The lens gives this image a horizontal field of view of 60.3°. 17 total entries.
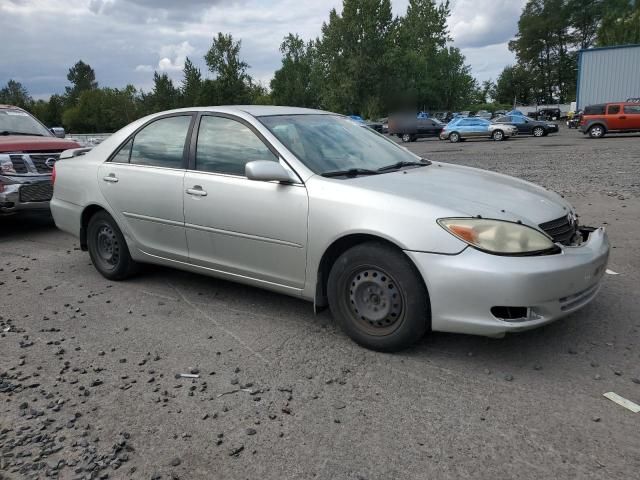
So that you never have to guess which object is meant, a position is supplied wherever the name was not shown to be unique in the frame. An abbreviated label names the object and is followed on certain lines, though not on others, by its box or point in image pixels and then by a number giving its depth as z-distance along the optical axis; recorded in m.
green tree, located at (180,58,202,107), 58.65
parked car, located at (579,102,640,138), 24.73
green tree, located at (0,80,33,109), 84.88
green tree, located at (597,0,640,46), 53.47
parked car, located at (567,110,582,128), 32.52
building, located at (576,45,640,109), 33.80
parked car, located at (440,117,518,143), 29.32
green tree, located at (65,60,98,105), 119.39
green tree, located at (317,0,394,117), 49.94
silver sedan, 3.19
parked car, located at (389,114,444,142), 28.76
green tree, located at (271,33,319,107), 66.50
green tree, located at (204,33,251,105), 59.53
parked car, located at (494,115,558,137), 30.20
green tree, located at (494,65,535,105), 82.62
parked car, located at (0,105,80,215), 7.46
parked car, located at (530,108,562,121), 52.34
